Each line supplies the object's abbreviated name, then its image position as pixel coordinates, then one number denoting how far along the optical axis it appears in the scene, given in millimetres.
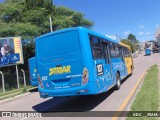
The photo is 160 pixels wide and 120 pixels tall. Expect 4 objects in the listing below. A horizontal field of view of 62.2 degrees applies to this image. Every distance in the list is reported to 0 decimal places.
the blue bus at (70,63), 4733
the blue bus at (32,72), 9717
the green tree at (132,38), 95961
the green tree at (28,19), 14865
